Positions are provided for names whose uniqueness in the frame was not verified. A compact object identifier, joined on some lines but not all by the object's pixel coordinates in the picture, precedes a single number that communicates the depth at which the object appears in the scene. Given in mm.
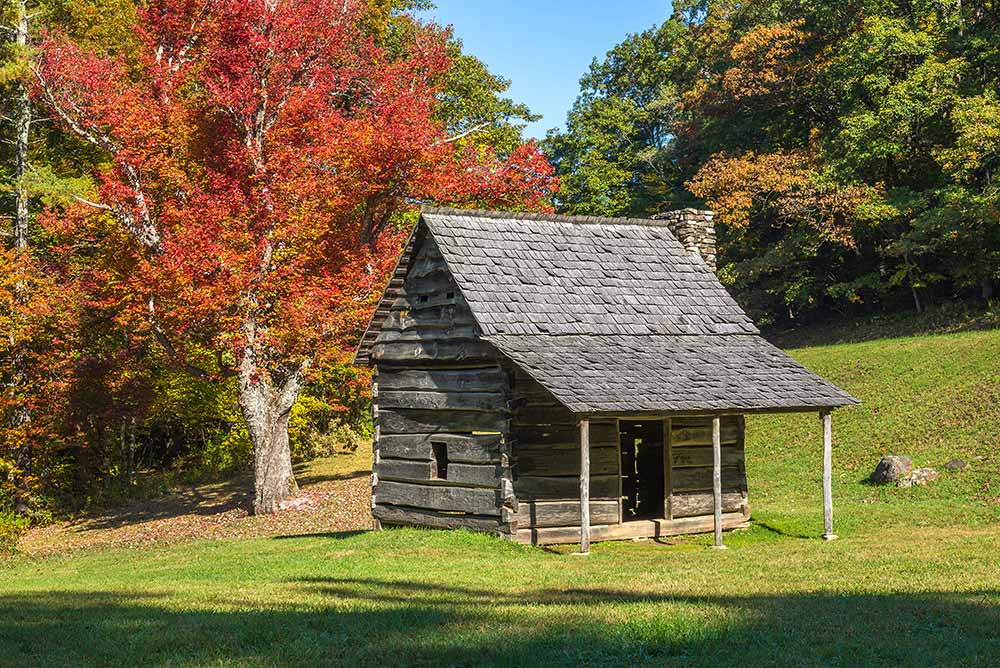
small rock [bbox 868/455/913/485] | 25250
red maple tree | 27453
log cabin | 18906
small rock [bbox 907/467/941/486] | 24844
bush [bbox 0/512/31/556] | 25212
